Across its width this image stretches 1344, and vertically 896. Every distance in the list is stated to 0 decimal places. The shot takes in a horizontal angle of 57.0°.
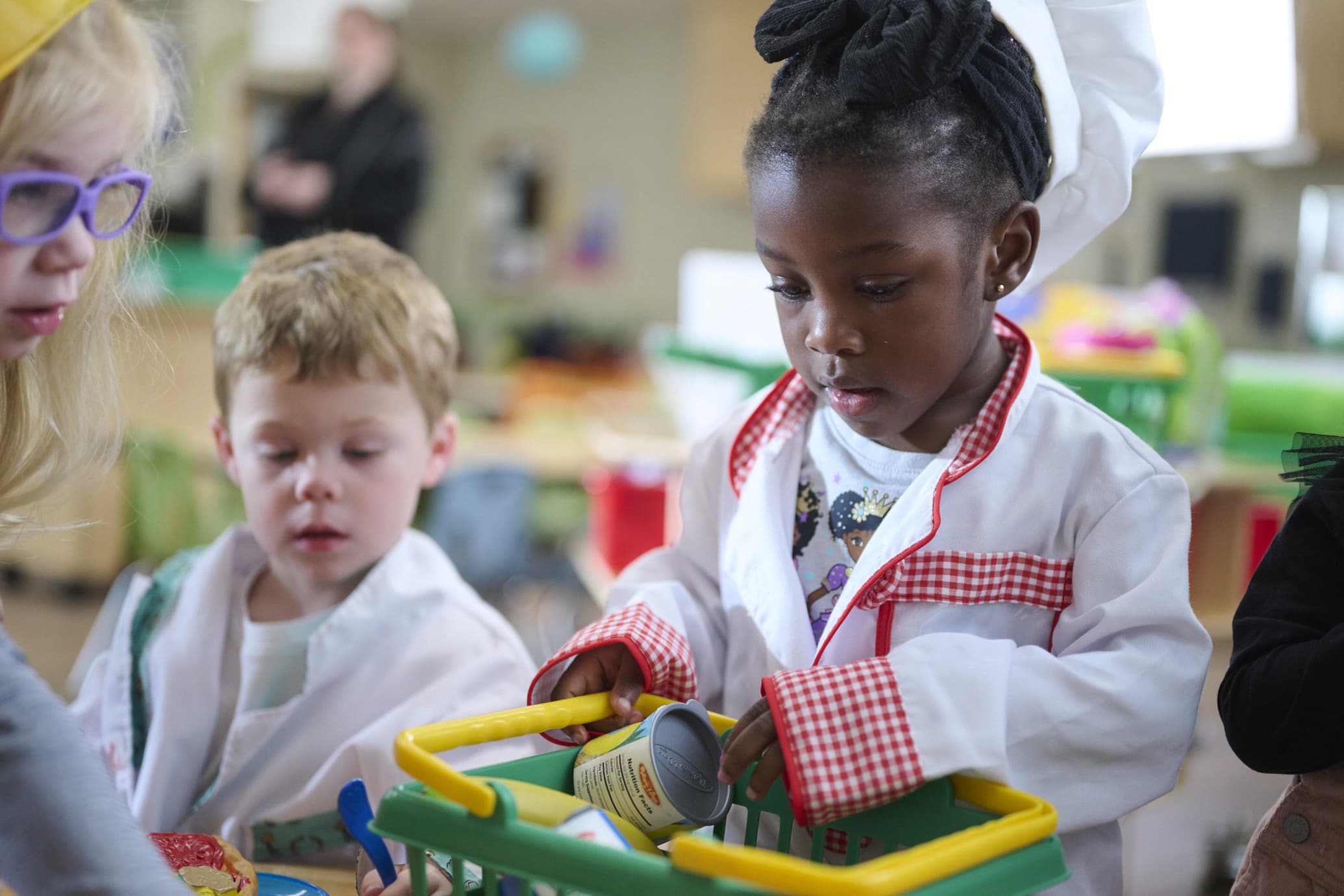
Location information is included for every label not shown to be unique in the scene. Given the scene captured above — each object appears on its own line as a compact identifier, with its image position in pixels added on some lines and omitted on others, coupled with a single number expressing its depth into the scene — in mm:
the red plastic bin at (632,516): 3219
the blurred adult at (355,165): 4379
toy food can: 956
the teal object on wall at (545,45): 8453
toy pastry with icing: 1006
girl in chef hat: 928
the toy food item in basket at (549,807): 875
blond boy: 1350
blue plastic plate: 1074
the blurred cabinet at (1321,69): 3869
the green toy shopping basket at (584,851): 731
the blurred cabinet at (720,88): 6266
